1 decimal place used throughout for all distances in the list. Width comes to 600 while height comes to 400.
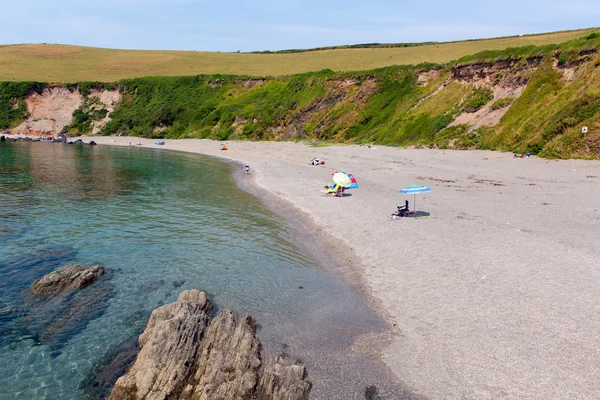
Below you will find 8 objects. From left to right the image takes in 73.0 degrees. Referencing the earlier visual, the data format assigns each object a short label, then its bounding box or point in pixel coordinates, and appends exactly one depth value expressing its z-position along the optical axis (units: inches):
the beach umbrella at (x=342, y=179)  916.6
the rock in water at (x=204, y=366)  310.5
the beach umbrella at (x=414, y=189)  693.3
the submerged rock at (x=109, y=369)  327.6
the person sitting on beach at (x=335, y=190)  994.8
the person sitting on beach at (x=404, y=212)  745.6
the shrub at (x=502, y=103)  1681.8
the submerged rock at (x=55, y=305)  410.9
